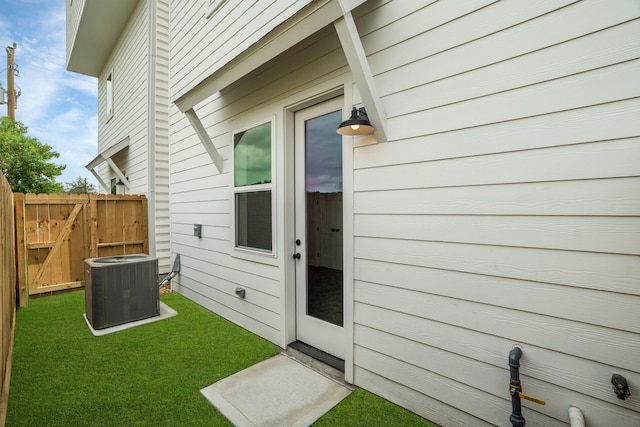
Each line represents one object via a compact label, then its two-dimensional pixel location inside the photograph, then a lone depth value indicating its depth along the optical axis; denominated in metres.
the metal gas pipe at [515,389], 1.49
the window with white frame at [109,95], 8.05
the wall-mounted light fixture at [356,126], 2.04
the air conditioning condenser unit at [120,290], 3.38
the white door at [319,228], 2.63
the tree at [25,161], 11.45
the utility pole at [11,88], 12.68
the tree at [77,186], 30.88
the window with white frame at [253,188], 3.19
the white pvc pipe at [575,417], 1.34
